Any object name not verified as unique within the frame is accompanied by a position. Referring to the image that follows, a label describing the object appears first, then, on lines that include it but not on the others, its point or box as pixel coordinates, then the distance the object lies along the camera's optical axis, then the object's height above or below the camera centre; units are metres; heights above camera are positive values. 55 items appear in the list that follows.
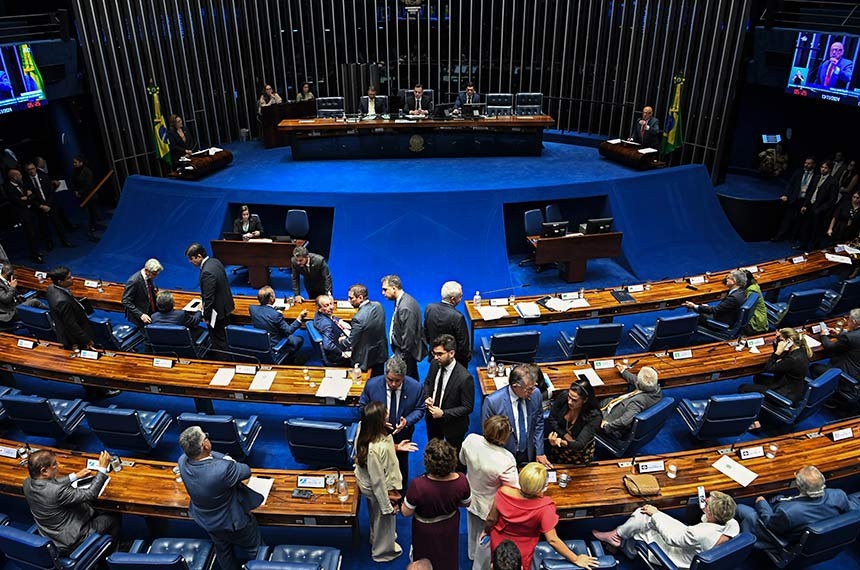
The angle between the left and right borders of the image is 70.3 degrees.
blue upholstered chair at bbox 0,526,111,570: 4.21 -3.48
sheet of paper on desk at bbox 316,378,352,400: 6.00 -3.32
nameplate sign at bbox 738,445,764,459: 5.39 -3.50
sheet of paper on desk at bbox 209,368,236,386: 6.27 -3.35
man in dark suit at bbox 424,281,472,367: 5.92 -2.60
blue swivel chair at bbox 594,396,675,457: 5.53 -3.47
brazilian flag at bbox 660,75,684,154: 13.12 -2.08
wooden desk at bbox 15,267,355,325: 7.75 -3.34
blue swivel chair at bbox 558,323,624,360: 7.05 -3.40
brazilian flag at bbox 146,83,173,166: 12.89 -2.01
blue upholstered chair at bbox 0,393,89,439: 5.86 -3.55
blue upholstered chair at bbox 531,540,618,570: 4.25 -3.65
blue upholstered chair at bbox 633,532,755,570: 4.14 -3.33
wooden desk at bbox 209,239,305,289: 9.82 -3.41
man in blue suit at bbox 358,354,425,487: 4.93 -2.78
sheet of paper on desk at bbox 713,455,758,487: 5.09 -3.50
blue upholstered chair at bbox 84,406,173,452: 5.59 -3.48
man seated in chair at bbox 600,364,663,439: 5.64 -3.28
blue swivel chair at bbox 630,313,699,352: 7.27 -3.42
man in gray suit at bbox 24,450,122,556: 4.45 -3.29
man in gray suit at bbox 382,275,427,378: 5.91 -2.68
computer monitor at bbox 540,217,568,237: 9.93 -3.05
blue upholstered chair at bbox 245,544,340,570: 4.55 -3.68
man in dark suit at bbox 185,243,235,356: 6.98 -2.79
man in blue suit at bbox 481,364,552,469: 4.67 -2.80
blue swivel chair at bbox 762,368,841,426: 6.08 -3.58
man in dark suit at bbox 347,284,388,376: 5.95 -2.78
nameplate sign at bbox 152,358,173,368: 6.63 -3.35
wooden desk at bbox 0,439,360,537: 4.73 -3.46
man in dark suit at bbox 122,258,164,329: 7.29 -2.98
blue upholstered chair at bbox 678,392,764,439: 5.85 -3.53
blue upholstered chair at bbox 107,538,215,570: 4.11 -3.69
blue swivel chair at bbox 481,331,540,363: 6.89 -3.38
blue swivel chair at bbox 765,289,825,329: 7.88 -3.47
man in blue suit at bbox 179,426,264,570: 4.14 -3.08
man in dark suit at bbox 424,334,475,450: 4.98 -2.80
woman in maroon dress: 3.88 -2.87
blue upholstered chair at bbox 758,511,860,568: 4.40 -3.56
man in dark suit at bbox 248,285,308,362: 7.15 -3.17
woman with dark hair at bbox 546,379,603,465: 5.06 -3.14
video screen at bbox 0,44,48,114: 10.42 -0.82
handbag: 4.90 -3.44
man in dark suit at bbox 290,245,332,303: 7.71 -2.91
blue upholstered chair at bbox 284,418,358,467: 5.21 -3.36
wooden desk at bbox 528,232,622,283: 9.94 -3.42
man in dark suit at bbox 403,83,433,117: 14.18 -1.65
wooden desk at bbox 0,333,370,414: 6.13 -3.37
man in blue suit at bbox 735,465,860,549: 4.56 -3.36
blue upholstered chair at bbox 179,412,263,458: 5.42 -3.41
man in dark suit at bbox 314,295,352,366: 6.81 -3.18
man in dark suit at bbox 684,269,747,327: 7.42 -3.13
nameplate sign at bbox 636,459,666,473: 5.19 -3.47
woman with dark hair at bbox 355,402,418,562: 4.21 -2.91
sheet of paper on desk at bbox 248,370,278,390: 6.20 -3.35
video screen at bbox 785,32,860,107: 10.08 -0.71
